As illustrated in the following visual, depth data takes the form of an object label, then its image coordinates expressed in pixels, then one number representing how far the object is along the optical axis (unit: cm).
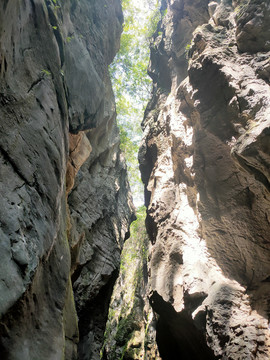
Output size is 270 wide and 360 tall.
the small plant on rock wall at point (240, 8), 669
